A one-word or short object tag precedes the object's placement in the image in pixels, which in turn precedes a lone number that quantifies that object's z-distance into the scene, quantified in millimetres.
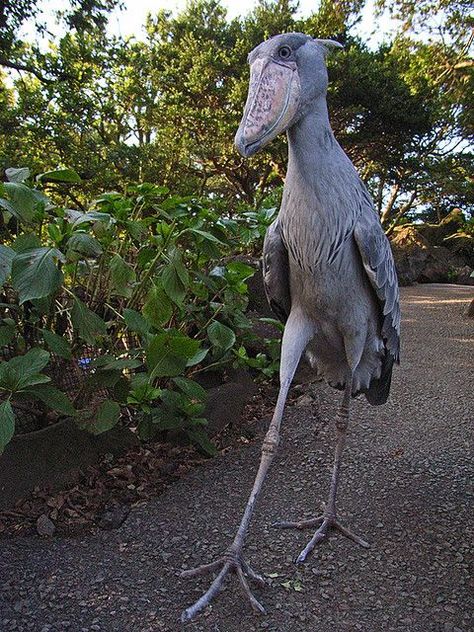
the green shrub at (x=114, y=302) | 1925
